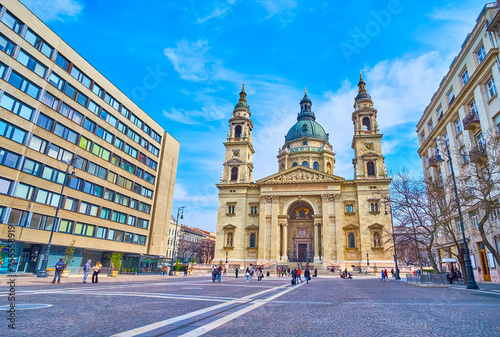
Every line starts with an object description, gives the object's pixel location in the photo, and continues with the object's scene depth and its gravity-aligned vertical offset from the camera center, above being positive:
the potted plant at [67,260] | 24.30 -0.33
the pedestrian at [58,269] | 16.94 -0.76
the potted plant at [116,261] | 29.36 -0.33
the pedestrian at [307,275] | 25.91 -0.73
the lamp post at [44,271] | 22.52 -1.22
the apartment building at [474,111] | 21.39 +13.22
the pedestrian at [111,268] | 27.52 -0.94
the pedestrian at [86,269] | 18.38 -0.78
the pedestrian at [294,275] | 22.99 -0.71
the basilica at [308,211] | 52.12 +9.78
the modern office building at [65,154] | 26.27 +10.59
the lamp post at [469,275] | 17.22 -0.08
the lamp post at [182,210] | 45.97 +7.43
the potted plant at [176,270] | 37.59 -1.18
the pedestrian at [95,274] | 18.47 -1.03
